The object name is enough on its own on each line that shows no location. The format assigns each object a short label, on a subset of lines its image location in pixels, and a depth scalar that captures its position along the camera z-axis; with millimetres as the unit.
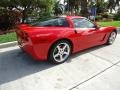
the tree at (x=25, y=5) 5123
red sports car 2046
